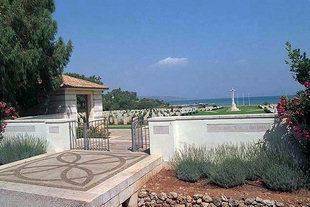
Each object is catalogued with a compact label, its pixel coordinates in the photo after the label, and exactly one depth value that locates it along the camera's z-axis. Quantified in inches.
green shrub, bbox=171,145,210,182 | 254.4
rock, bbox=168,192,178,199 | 229.3
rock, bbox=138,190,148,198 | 238.5
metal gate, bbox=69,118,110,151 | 366.6
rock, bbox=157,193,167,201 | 231.6
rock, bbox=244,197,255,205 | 208.7
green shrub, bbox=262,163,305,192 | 217.6
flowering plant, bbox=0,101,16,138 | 403.9
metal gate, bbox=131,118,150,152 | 330.0
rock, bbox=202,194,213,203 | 220.7
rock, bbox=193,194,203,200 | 223.6
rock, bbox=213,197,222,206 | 217.6
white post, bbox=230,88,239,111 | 1200.2
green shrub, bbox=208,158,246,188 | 233.6
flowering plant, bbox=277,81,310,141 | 220.5
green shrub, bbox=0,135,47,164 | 336.5
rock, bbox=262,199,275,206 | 204.2
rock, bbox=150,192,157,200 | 234.3
